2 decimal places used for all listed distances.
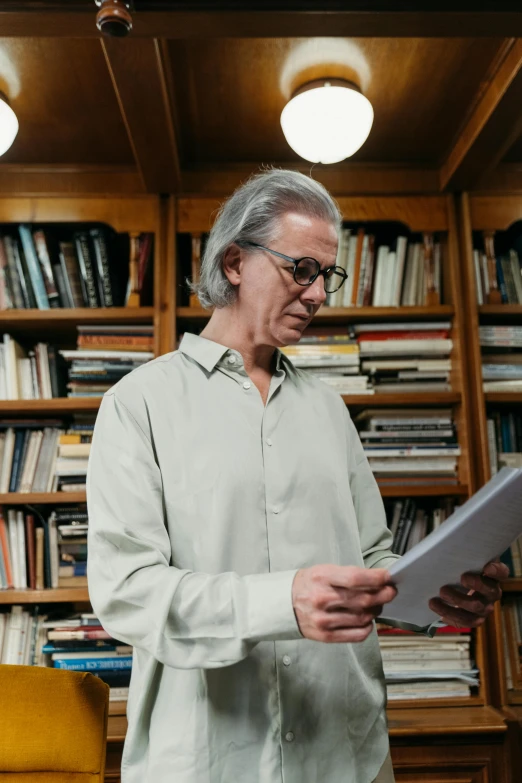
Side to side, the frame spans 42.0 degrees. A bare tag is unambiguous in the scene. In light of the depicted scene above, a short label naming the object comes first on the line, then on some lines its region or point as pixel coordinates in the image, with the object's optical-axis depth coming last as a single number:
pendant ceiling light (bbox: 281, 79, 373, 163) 1.88
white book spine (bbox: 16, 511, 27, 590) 2.12
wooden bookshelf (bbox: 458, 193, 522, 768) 2.04
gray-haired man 0.82
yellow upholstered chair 1.11
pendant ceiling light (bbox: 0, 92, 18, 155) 1.92
